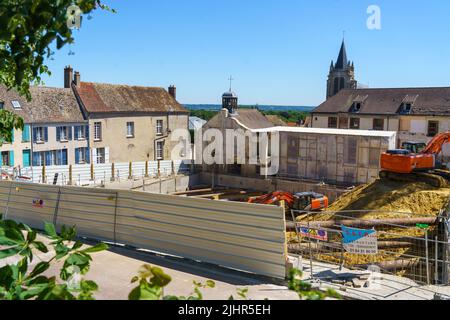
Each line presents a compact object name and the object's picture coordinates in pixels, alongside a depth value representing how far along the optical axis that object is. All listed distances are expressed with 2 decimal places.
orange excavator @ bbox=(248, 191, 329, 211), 26.95
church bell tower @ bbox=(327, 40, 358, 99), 85.56
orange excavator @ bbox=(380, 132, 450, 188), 24.36
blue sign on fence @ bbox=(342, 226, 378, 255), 9.48
